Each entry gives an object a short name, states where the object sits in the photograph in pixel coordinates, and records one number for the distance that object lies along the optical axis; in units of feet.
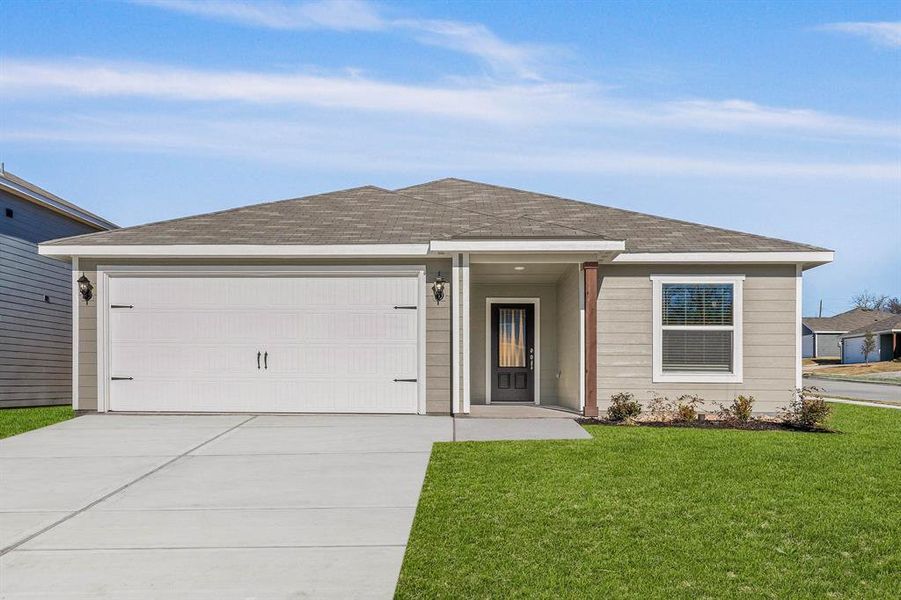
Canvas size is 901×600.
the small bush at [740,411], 37.22
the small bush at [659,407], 38.77
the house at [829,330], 208.78
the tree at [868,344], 159.94
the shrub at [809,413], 35.29
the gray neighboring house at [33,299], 48.93
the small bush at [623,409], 37.42
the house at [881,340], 163.22
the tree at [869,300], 312.09
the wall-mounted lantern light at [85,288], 39.11
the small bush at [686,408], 37.37
